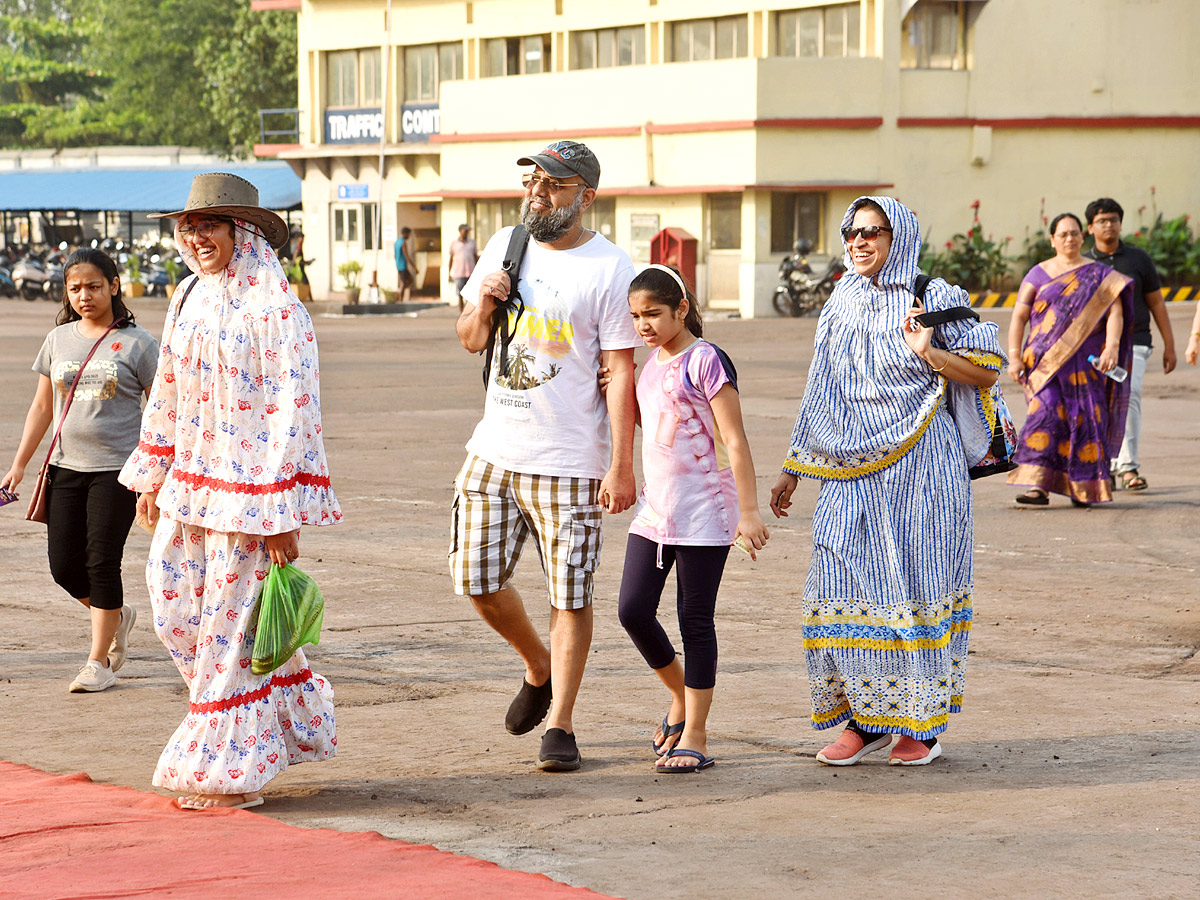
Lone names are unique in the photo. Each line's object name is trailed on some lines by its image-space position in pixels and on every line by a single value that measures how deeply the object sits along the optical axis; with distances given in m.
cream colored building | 35.06
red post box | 35.12
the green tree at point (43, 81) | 78.69
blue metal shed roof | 50.12
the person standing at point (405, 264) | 41.59
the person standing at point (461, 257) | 37.66
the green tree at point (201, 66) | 53.66
